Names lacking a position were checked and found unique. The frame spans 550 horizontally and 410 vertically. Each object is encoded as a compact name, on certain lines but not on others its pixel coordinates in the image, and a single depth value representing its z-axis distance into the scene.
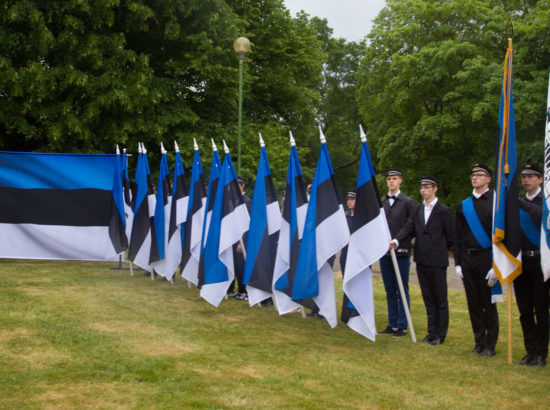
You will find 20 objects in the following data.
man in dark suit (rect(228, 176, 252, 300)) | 9.22
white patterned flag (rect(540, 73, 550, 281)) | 5.17
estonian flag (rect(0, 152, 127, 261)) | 12.10
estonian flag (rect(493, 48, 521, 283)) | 5.59
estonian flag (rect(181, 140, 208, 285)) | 9.13
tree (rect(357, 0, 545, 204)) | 22.78
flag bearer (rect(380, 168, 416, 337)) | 6.99
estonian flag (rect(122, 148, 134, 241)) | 12.18
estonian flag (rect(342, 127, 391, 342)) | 6.31
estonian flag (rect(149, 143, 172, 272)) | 10.32
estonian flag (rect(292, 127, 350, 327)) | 6.83
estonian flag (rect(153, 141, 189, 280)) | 9.79
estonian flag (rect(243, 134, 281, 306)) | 7.70
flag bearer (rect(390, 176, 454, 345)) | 6.62
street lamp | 14.35
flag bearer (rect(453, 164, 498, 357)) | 6.09
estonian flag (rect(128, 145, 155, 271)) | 10.84
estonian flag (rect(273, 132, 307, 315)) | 7.25
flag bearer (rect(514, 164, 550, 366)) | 5.70
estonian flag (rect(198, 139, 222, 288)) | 8.66
